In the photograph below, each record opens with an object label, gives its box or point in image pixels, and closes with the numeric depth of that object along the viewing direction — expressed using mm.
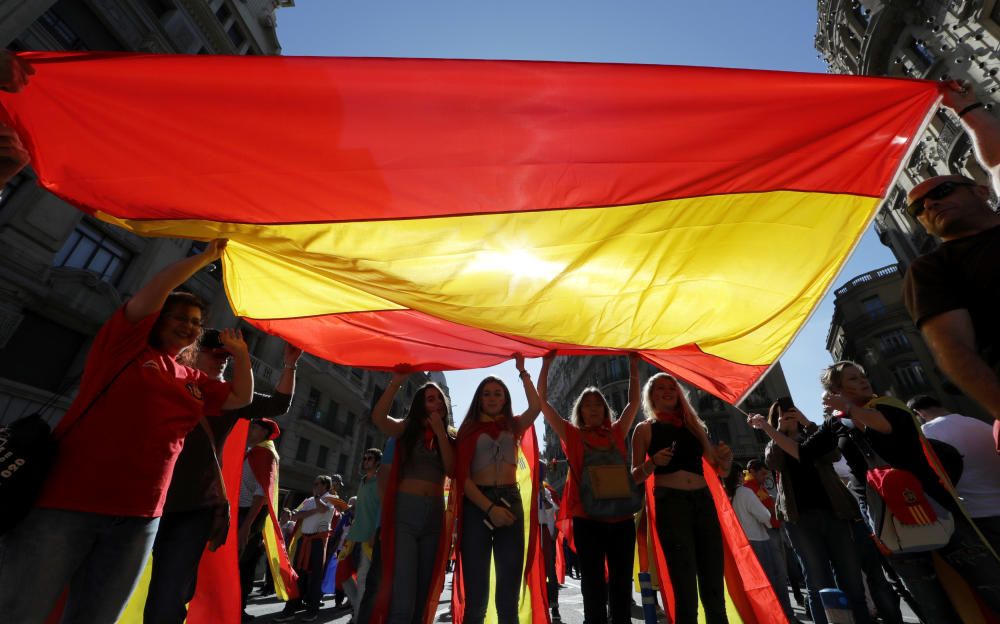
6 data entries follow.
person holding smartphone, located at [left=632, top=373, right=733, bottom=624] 3055
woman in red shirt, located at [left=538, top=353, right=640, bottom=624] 3164
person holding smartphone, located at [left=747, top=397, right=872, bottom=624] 3246
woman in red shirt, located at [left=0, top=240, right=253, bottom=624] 1599
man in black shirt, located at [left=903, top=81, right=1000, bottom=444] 1408
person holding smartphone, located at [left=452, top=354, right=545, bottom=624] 3062
